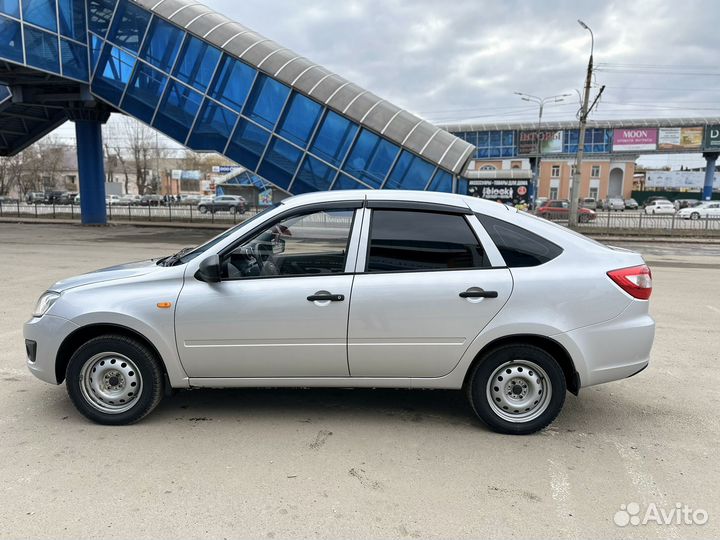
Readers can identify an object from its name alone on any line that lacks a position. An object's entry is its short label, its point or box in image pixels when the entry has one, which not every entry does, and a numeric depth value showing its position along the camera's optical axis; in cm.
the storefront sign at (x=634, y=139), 5947
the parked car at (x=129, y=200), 5869
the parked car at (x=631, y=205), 6266
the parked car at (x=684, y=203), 5317
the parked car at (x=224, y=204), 3763
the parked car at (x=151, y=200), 6054
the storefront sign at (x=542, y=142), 5994
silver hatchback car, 363
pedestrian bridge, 2020
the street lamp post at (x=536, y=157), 3318
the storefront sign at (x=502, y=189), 3117
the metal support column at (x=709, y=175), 6044
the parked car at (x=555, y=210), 3844
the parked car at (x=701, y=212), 3944
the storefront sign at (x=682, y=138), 5819
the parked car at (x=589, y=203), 5866
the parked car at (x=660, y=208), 4976
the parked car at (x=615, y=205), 5849
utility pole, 2576
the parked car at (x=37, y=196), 5891
